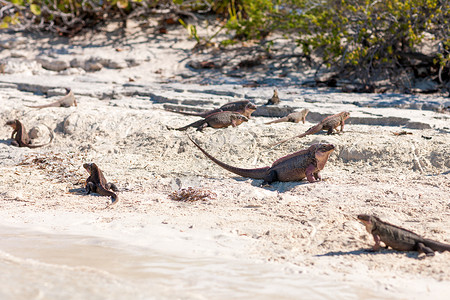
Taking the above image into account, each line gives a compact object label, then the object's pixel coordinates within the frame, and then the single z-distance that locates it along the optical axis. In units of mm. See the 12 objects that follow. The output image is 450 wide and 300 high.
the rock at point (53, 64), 26609
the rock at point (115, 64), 26125
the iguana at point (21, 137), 16141
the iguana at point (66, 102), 18734
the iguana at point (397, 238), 7787
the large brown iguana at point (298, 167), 11758
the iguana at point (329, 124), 14437
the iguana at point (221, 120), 15586
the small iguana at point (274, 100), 18016
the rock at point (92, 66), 26136
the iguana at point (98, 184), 11570
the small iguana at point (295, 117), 15844
